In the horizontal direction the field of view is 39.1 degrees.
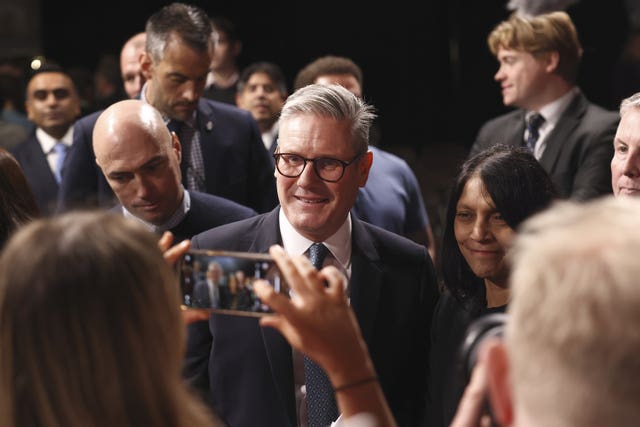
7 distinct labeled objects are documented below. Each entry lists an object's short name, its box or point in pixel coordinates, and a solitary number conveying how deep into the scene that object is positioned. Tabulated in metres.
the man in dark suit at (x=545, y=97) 3.80
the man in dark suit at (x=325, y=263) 2.10
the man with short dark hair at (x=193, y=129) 3.33
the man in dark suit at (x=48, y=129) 4.49
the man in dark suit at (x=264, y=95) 5.26
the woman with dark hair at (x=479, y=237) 2.12
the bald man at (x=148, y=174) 2.64
